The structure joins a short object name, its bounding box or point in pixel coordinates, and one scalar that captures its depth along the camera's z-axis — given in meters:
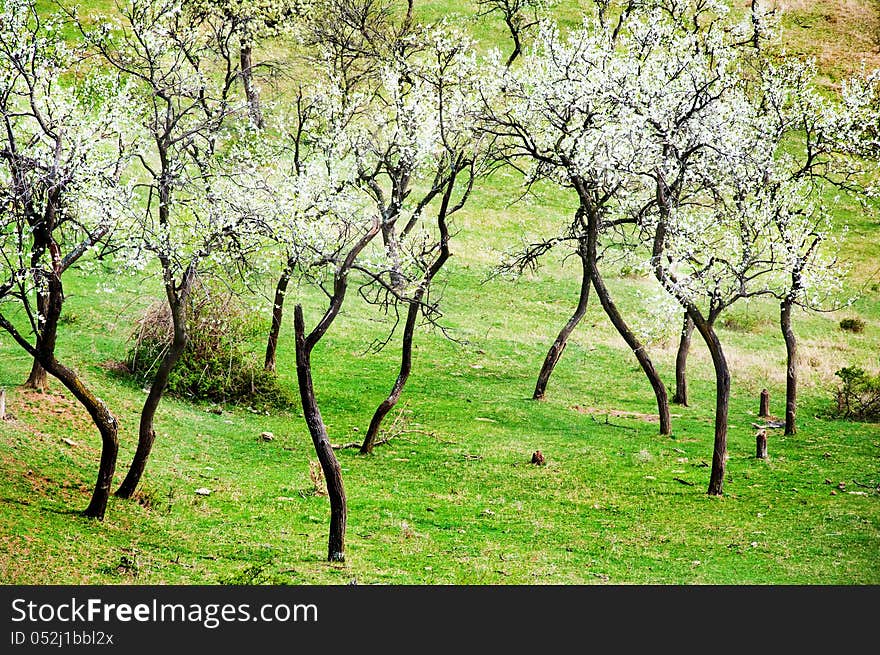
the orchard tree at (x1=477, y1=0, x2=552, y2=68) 28.66
